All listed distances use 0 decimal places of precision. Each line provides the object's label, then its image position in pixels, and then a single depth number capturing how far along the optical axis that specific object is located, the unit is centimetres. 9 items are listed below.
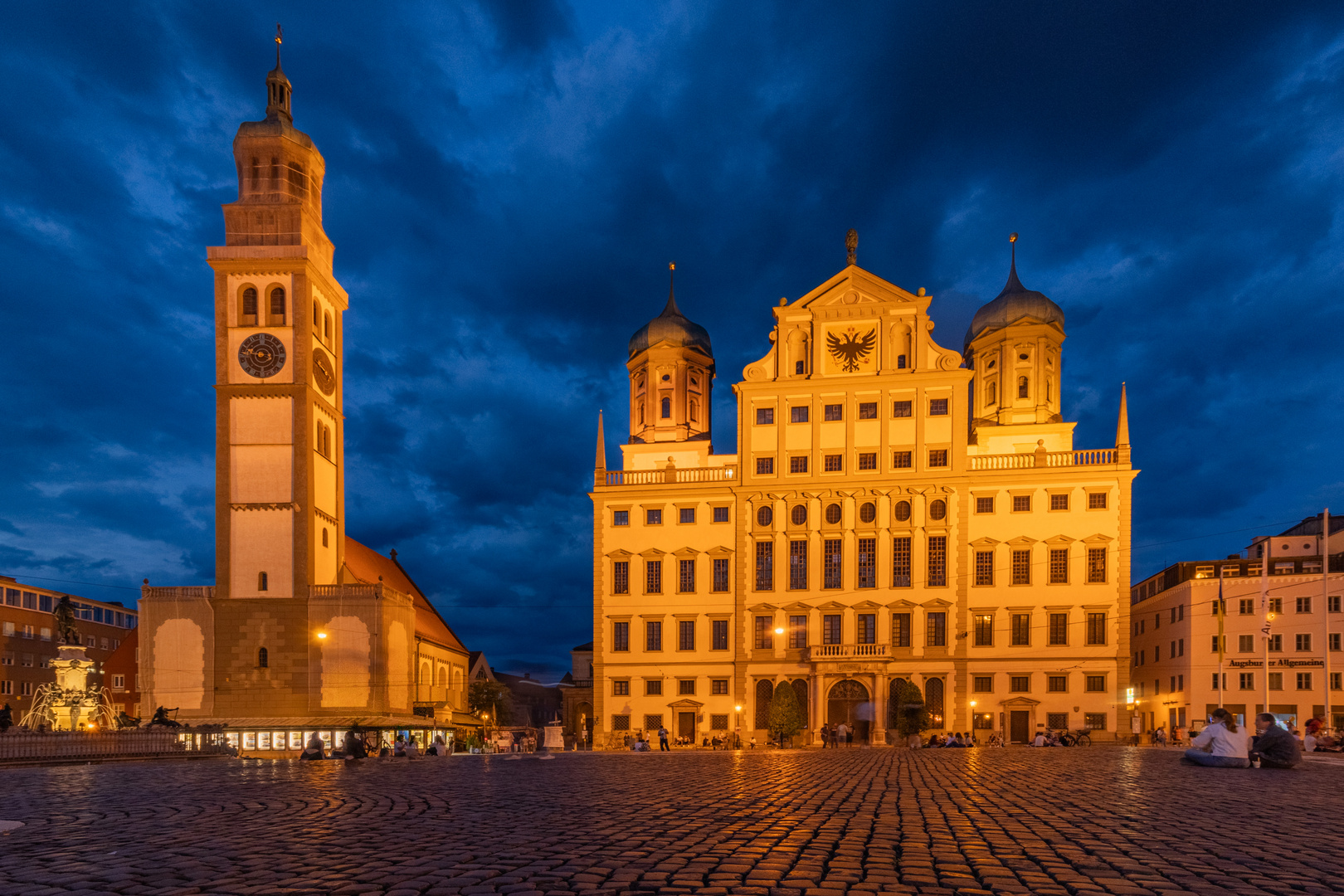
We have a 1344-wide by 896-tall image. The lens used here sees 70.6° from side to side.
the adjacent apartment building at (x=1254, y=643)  5400
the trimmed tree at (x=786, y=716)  4591
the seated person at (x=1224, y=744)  1770
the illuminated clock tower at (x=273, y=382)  4525
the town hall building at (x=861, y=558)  4844
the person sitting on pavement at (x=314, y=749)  2408
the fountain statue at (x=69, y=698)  3142
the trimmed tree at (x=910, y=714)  4591
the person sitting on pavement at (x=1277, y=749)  1661
